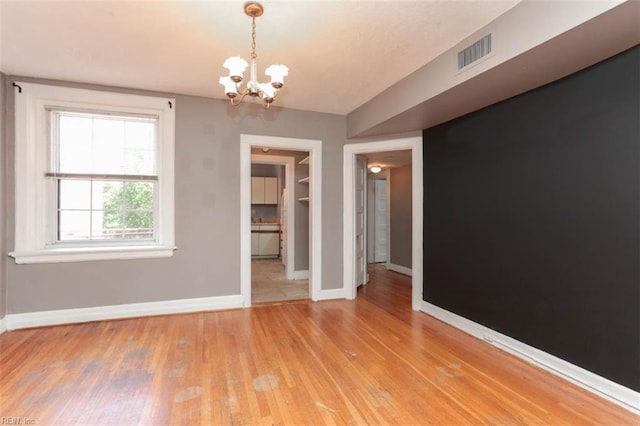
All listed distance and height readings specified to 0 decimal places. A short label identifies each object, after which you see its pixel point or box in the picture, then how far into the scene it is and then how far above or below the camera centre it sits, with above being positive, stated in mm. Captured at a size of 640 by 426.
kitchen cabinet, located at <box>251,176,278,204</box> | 7930 +629
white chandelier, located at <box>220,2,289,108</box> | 1906 +932
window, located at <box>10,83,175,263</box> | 3041 +425
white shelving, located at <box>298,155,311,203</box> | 5076 +584
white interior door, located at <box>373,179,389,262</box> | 7031 -182
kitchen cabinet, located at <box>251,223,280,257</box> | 7629 -659
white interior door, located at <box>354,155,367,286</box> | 4469 -81
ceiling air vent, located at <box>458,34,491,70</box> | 2104 +1191
